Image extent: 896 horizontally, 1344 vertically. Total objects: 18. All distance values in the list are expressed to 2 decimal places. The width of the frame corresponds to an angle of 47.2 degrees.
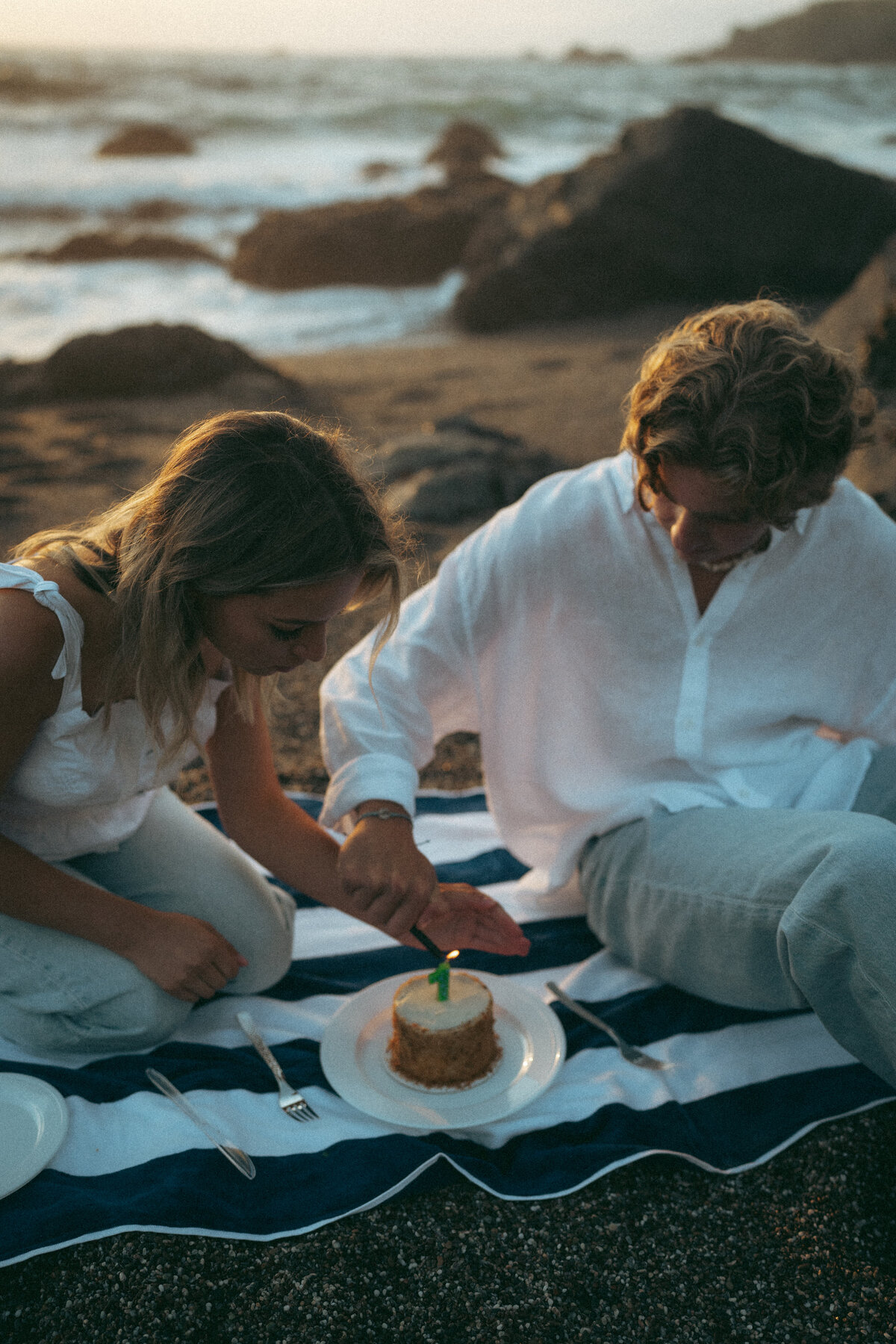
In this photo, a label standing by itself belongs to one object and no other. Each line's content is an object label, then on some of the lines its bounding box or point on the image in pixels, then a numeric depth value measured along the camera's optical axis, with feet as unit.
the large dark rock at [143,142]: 71.67
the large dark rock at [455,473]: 17.99
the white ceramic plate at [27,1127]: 5.82
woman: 5.67
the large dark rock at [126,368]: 27.45
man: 6.21
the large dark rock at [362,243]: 47.42
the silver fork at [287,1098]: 6.43
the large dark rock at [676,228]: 37.58
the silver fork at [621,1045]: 6.97
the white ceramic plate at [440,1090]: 6.19
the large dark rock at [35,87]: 77.10
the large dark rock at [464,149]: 79.05
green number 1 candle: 6.56
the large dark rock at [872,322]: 17.84
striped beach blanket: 5.80
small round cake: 6.31
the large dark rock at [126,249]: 55.47
